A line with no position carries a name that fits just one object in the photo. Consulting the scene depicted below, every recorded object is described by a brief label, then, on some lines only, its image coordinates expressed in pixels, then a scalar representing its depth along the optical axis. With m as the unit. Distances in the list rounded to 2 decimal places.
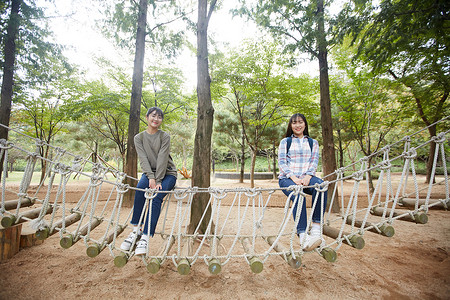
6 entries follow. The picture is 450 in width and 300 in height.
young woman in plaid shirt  1.74
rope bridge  1.50
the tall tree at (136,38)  4.34
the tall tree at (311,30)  3.89
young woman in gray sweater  1.75
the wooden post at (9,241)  2.10
